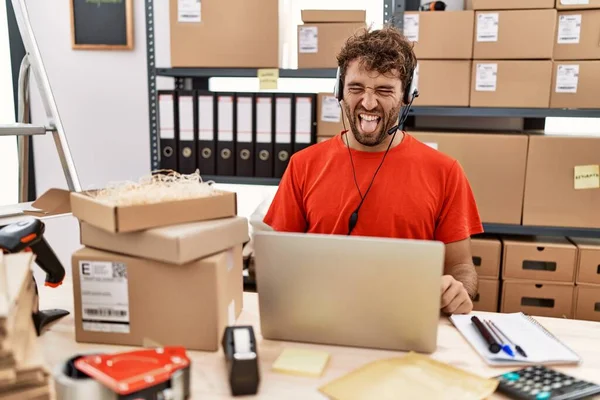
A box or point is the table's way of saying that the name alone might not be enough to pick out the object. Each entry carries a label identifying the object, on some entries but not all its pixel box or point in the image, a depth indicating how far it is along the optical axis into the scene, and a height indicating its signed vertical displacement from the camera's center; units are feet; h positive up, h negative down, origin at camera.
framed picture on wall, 8.75 +1.14
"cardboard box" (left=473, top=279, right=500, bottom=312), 6.99 -2.53
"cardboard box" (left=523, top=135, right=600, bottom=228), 6.53 -0.97
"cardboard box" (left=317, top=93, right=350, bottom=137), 6.78 -0.22
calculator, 2.68 -1.46
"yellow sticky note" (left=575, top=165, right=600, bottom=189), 6.52 -0.89
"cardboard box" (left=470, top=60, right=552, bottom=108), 6.48 +0.22
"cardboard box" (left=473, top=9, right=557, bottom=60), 6.37 +0.81
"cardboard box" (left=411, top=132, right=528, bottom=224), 6.67 -0.81
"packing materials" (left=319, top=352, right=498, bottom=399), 2.66 -1.45
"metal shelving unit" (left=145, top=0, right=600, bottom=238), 6.64 -0.11
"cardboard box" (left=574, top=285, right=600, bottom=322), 6.75 -2.52
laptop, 2.93 -1.07
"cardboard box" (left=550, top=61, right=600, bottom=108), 6.41 +0.22
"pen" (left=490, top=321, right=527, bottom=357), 3.16 -1.47
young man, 4.89 -0.74
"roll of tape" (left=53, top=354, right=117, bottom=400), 2.35 -1.30
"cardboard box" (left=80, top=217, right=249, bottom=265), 3.02 -0.86
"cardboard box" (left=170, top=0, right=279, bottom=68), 6.72 +0.79
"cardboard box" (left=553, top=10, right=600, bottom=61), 6.34 +0.81
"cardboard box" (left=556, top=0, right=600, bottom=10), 6.29 +1.16
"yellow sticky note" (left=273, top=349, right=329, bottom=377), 2.94 -1.49
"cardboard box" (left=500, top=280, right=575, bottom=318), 6.85 -2.52
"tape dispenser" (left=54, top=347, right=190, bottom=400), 2.33 -1.26
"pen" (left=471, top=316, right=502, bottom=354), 3.18 -1.46
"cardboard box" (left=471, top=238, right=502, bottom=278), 6.93 -2.02
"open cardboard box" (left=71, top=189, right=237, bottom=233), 3.05 -0.71
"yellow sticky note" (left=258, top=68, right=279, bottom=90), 6.86 +0.24
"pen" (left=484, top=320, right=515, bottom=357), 3.16 -1.46
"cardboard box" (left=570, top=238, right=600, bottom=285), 6.71 -2.01
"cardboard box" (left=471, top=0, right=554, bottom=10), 6.34 +1.16
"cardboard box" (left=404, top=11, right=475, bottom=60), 6.53 +0.82
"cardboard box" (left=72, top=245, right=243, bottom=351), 3.15 -1.23
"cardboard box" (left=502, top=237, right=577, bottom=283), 6.80 -2.01
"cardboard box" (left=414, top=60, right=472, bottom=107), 6.66 +0.23
